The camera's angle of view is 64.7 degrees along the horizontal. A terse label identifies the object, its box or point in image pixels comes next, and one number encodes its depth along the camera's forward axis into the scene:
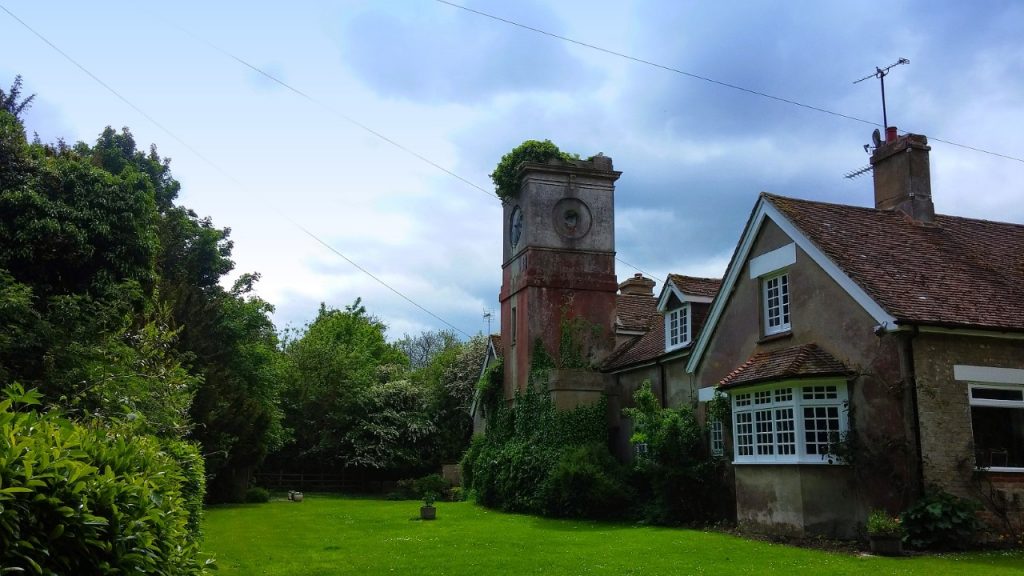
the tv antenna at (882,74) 23.47
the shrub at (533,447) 27.98
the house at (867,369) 16.84
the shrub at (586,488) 25.11
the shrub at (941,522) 15.73
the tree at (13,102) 24.83
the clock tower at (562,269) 30.66
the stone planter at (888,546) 15.45
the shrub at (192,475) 14.98
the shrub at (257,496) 38.34
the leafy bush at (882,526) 15.56
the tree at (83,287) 16.83
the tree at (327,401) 47.47
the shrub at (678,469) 22.44
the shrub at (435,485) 40.22
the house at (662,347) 25.56
